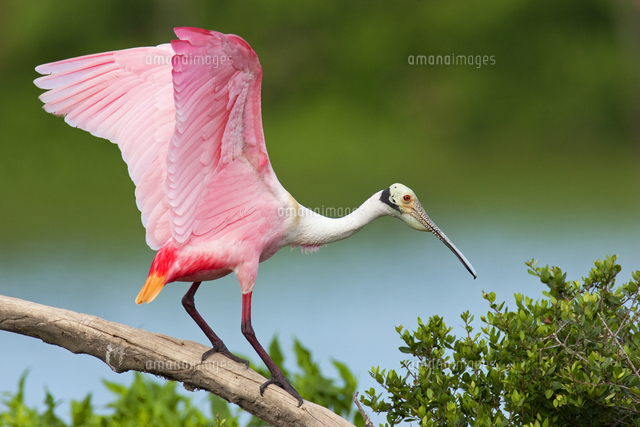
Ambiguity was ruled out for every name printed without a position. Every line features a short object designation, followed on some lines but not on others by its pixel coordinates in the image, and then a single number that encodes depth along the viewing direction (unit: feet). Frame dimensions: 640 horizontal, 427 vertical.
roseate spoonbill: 59.60
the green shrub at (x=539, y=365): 59.39
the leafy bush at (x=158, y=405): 61.18
